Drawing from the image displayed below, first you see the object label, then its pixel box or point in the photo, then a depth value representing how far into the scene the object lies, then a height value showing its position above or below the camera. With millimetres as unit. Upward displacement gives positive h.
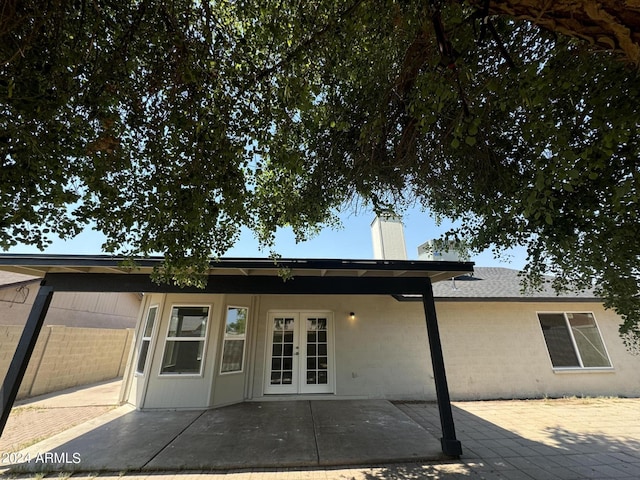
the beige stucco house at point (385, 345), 6293 +212
